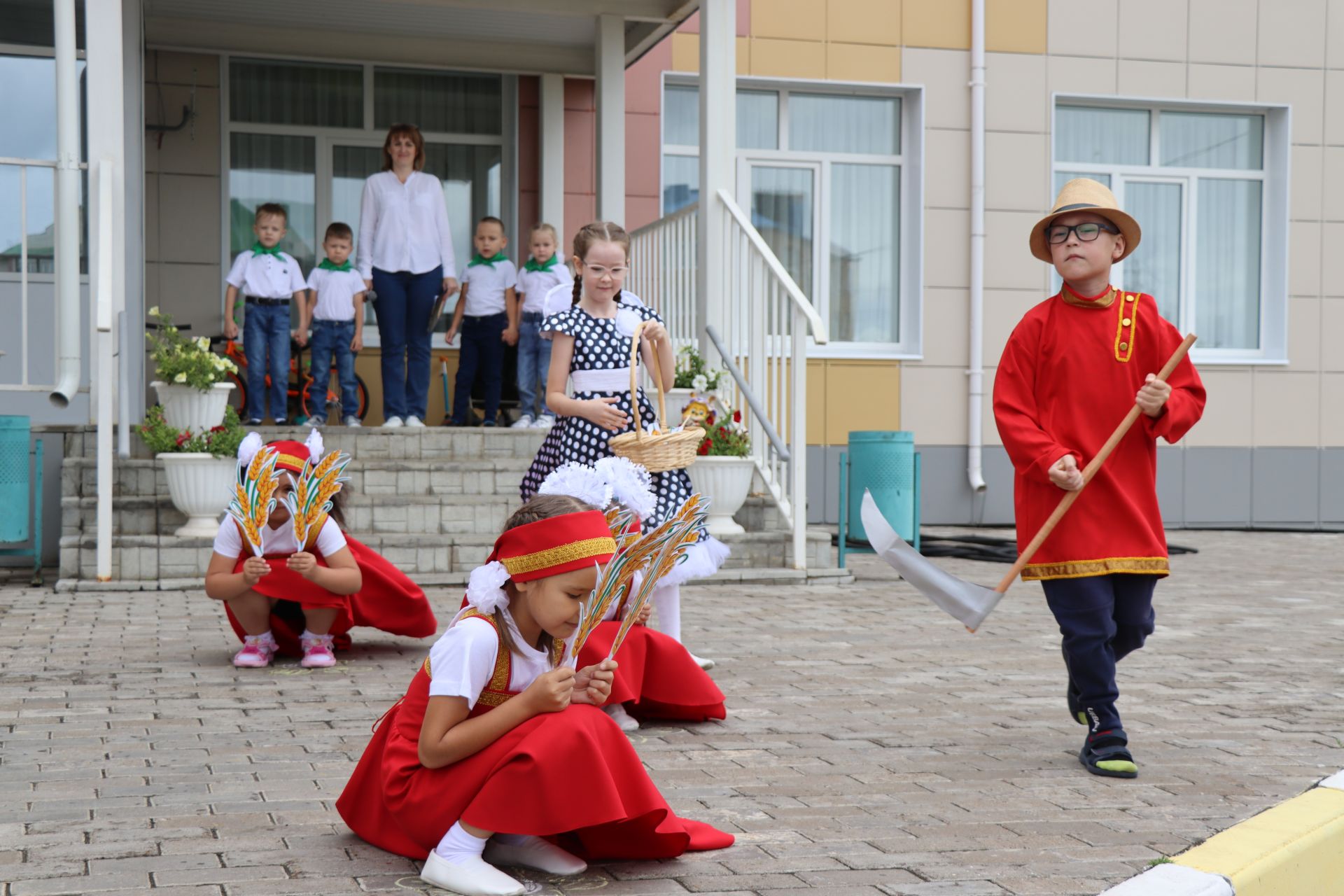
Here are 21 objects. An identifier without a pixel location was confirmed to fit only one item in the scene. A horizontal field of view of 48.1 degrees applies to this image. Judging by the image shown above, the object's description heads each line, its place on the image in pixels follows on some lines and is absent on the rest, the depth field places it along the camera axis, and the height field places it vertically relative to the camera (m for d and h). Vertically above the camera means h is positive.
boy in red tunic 4.27 -0.18
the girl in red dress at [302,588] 5.69 -0.84
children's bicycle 11.23 -0.12
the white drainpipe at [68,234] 8.86 +0.80
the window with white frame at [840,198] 13.16 +1.54
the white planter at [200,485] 8.25 -0.64
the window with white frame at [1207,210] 13.91 +1.55
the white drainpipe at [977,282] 13.05 +0.79
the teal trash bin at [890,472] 9.44 -0.63
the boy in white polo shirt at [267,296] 9.99 +0.49
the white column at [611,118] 11.23 +1.92
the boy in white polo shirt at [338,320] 10.36 +0.34
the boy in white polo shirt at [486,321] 10.70 +0.35
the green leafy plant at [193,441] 8.31 -0.39
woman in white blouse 9.89 +0.74
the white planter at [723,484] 8.92 -0.67
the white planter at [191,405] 8.48 -0.20
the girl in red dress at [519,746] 3.10 -0.79
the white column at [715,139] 9.95 +1.56
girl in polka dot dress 5.39 +0.01
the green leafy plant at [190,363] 8.43 +0.03
